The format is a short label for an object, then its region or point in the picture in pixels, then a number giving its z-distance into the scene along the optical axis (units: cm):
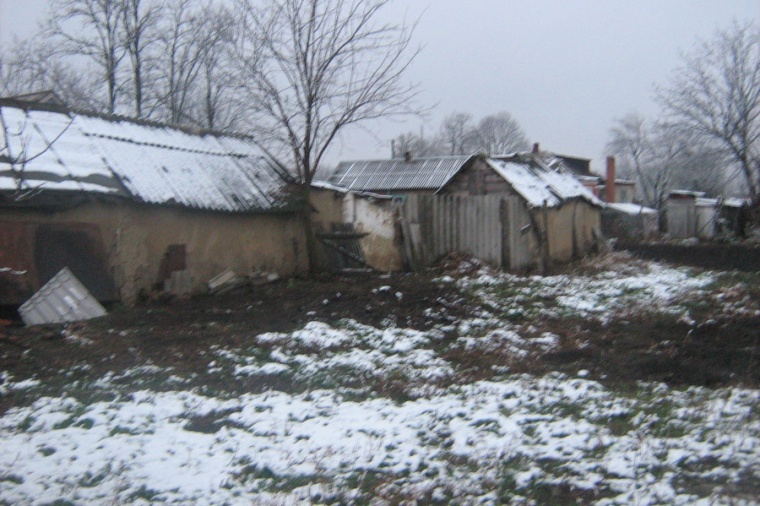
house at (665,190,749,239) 3209
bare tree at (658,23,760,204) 3319
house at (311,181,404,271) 1499
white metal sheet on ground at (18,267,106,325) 920
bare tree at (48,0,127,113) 2644
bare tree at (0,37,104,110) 2603
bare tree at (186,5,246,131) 2705
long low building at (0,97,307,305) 966
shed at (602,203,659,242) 3406
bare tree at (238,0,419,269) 1411
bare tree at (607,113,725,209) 3726
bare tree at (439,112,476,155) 6525
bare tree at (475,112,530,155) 6906
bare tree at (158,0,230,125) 2773
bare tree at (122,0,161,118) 2694
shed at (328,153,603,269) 1423
